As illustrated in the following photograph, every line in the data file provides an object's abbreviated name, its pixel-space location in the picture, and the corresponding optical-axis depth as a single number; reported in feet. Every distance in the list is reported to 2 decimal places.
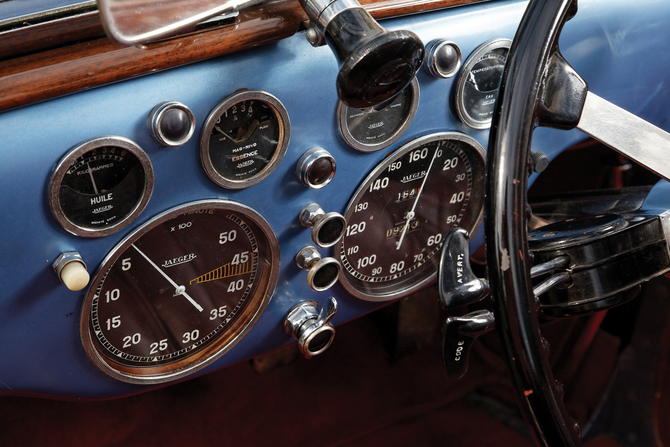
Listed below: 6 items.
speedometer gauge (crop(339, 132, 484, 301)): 3.64
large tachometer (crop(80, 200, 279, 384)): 3.36
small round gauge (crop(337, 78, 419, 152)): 3.47
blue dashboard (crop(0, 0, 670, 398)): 3.17
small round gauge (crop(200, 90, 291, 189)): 3.29
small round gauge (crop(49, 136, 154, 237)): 3.18
